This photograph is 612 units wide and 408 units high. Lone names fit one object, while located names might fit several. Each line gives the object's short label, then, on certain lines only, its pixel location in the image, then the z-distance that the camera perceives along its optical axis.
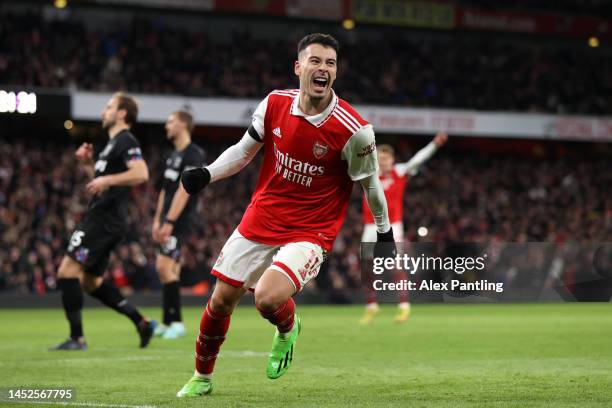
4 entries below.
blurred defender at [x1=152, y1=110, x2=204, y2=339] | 24.05
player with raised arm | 29.23
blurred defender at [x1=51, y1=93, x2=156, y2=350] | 19.86
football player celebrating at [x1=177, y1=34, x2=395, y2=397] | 12.41
